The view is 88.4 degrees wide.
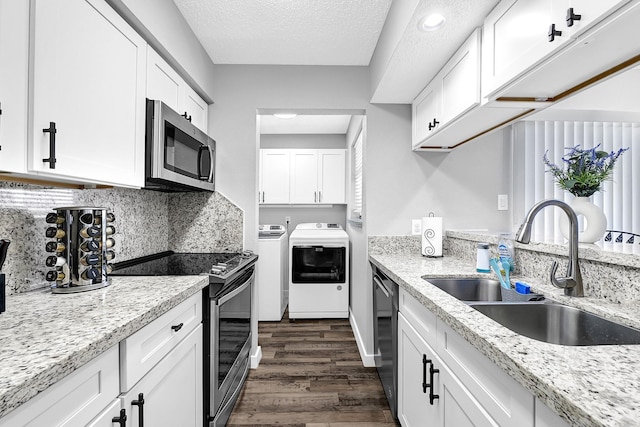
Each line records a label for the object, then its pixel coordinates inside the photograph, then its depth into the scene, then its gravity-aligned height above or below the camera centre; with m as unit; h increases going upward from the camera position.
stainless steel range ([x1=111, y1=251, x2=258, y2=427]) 1.58 -0.54
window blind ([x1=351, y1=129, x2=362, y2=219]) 3.33 +0.44
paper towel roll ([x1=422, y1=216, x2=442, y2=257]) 2.27 -0.14
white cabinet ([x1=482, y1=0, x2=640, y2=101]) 0.89 +0.53
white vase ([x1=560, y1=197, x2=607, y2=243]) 1.36 -0.01
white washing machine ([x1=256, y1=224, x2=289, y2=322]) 3.53 -0.70
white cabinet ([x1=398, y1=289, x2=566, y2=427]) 0.72 -0.50
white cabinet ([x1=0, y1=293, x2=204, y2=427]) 0.69 -0.48
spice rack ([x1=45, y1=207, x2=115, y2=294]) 1.21 -0.13
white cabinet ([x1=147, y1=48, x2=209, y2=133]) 1.63 +0.72
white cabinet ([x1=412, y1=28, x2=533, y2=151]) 1.54 +0.59
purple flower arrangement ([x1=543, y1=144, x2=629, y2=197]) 1.36 +0.20
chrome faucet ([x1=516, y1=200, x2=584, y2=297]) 1.18 -0.11
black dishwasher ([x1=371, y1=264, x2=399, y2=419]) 1.79 -0.70
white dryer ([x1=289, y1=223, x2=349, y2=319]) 3.51 -0.65
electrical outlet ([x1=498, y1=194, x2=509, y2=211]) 2.55 +0.13
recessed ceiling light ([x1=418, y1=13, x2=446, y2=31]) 1.44 +0.87
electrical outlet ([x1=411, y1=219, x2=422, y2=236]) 2.44 -0.08
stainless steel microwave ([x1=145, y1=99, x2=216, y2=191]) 1.57 +0.34
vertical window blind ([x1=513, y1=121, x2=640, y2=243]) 1.94 +0.34
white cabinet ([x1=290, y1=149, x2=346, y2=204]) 4.30 +0.50
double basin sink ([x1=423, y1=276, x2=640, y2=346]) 0.96 -0.35
